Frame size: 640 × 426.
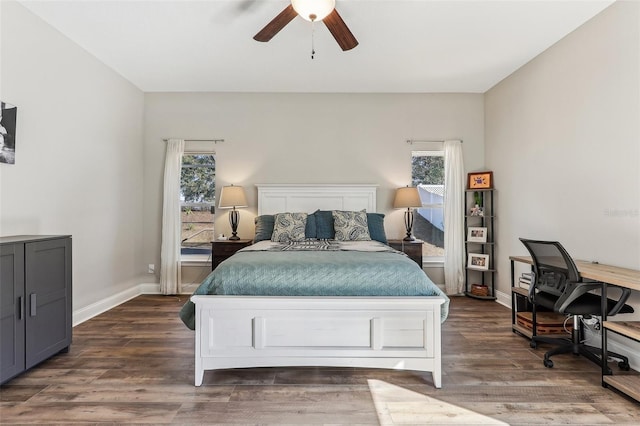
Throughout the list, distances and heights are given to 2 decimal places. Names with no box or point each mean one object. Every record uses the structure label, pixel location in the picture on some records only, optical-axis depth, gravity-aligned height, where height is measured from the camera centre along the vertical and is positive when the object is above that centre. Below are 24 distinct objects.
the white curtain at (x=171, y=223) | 4.42 -0.13
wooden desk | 1.91 -0.69
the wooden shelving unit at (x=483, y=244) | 4.29 -0.42
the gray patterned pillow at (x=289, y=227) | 3.70 -0.16
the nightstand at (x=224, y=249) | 4.04 -0.45
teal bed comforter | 2.19 -0.45
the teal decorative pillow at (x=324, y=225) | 3.87 -0.14
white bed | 2.09 -0.78
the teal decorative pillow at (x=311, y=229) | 3.88 -0.19
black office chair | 2.23 -0.60
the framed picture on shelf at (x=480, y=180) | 4.29 +0.47
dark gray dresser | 2.05 -0.62
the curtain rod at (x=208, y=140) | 4.56 +1.05
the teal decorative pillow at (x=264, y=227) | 3.89 -0.16
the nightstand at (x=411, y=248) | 4.06 -0.43
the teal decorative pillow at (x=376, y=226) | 3.88 -0.15
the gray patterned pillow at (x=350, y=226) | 3.71 -0.14
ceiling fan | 2.21 +1.42
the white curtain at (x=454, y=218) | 4.42 -0.05
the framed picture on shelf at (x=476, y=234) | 4.28 -0.27
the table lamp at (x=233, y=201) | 4.19 +0.17
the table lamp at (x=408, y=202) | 4.24 +0.16
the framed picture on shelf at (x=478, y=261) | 4.23 -0.63
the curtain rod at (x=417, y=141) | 4.57 +1.04
